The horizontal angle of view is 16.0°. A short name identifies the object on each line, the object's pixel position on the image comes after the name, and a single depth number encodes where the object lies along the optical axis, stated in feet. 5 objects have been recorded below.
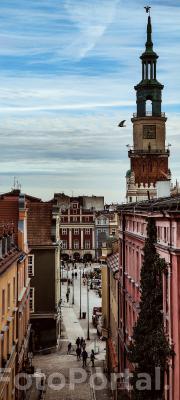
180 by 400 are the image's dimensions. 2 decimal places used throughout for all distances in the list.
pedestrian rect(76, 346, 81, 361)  140.15
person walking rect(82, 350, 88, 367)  133.49
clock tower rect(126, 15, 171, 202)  265.75
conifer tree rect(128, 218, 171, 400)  67.97
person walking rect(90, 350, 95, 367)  134.86
